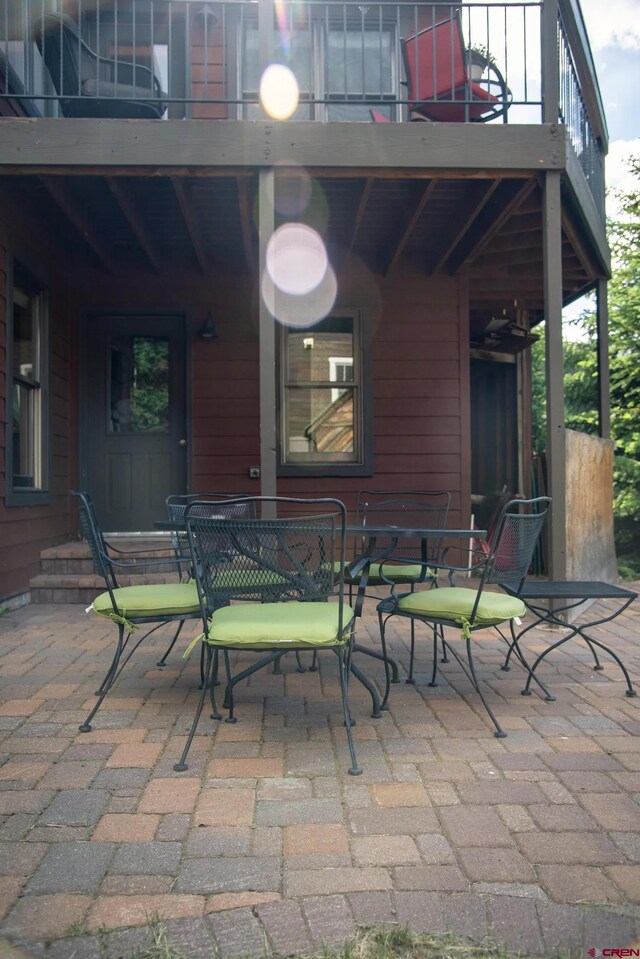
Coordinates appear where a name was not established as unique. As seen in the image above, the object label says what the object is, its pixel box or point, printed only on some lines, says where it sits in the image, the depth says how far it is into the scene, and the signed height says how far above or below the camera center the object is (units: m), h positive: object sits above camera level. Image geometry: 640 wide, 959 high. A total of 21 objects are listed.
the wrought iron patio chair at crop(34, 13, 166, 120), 5.04 +2.80
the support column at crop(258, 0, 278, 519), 4.80 +0.80
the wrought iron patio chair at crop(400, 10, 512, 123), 5.42 +2.88
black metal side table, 3.39 -0.53
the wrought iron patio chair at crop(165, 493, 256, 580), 3.84 -0.20
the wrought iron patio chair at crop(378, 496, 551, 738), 2.96 -0.48
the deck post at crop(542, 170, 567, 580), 4.81 +0.71
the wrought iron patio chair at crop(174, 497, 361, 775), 2.53 -0.37
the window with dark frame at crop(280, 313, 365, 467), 6.99 +0.81
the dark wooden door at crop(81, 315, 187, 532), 6.92 +0.58
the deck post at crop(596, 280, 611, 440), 6.79 +0.98
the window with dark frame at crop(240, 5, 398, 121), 7.35 +4.05
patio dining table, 2.97 -0.29
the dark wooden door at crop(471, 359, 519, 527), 8.96 +0.57
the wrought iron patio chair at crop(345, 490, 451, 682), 3.74 -0.39
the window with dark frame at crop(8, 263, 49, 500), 5.75 +0.74
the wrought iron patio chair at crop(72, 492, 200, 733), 3.02 -0.48
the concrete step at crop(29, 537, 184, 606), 5.72 -0.71
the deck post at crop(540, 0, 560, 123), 4.86 +2.64
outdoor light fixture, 6.77 +1.33
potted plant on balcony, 5.29 +3.04
